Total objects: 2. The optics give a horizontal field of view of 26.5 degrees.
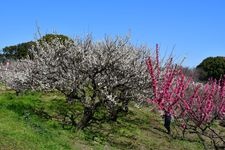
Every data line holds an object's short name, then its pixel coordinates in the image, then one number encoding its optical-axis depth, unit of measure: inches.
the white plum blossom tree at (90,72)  644.7
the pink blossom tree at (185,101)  276.1
